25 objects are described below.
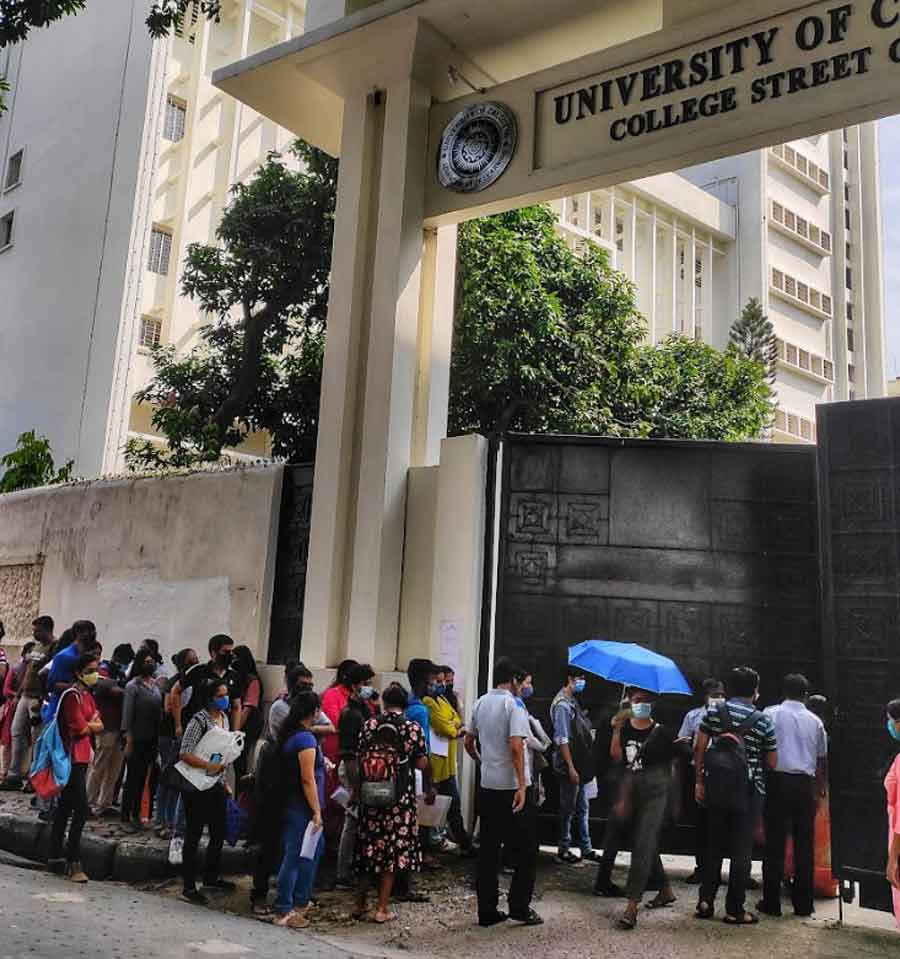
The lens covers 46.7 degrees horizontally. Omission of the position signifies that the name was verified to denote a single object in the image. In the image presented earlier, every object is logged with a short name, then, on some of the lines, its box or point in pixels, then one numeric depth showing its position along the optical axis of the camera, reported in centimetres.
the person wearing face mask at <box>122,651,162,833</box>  874
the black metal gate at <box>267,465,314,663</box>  1002
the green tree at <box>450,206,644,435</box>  1567
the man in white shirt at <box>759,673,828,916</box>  689
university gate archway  815
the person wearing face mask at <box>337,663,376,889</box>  695
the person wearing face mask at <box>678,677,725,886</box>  727
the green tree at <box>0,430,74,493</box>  1641
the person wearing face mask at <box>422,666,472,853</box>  789
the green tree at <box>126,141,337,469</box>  1544
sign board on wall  758
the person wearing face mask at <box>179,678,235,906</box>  684
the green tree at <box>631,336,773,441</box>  1897
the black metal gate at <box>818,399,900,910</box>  723
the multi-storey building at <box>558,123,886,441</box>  3659
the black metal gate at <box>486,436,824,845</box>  855
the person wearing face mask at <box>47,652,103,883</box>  717
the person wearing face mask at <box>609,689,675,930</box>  660
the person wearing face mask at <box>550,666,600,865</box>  797
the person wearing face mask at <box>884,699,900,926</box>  584
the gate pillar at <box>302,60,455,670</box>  901
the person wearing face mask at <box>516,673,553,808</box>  694
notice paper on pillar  850
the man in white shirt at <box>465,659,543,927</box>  650
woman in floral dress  640
